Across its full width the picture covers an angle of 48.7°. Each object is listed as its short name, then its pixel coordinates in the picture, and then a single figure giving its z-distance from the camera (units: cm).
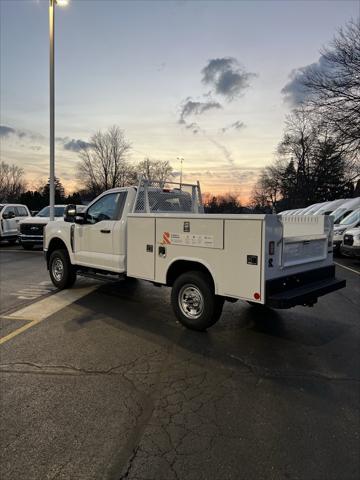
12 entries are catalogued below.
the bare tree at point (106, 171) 6109
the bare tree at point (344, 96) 2312
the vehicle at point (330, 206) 2763
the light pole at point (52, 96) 1600
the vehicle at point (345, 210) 2047
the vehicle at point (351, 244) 1305
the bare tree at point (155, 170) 7288
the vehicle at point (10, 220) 1906
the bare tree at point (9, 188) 9550
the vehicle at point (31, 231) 1723
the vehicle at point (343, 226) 1679
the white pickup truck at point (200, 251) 492
